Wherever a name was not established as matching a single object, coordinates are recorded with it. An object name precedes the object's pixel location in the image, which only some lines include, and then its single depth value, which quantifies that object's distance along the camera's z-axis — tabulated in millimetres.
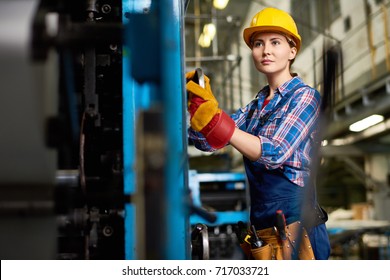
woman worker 1683
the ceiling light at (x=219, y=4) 4216
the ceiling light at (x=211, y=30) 5434
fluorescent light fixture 5028
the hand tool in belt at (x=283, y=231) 1730
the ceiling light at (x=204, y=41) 5605
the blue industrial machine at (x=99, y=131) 1194
